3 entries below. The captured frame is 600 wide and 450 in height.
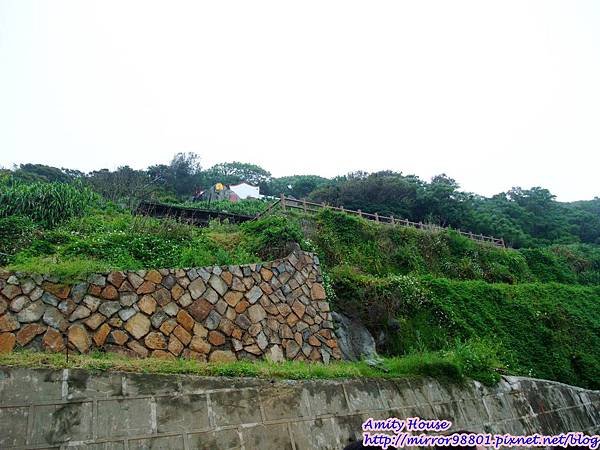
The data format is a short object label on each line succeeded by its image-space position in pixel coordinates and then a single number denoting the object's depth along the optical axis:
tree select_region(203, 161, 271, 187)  47.94
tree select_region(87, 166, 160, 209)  19.52
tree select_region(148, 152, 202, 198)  38.56
